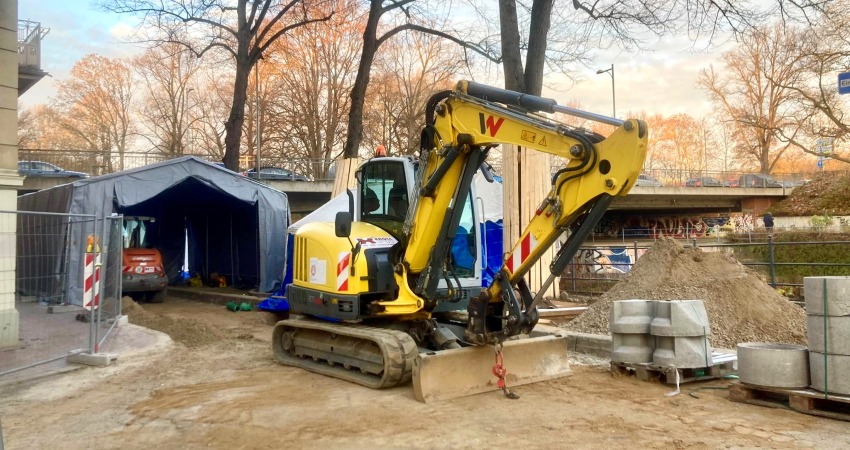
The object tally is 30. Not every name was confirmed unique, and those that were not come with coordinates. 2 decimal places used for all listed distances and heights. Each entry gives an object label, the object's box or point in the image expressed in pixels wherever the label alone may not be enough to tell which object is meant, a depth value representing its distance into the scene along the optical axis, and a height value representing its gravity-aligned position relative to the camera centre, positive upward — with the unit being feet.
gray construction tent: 47.83 +2.81
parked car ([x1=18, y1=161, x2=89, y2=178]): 102.92 +11.77
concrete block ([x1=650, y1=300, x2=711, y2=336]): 23.52 -2.98
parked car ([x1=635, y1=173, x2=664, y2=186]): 153.79 +14.11
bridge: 131.44 +9.38
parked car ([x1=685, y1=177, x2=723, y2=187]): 161.89 +14.29
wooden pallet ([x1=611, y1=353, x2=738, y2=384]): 23.59 -4.95
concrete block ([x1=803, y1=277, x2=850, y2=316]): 18.97 -1.73
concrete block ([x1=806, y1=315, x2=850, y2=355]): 18.86 -2.90
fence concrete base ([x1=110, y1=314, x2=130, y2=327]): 37.09 -4.55
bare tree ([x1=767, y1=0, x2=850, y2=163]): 75.20 +21.49
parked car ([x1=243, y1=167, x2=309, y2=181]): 120.57 +12.66
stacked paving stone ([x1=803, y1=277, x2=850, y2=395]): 18.85 -2.88
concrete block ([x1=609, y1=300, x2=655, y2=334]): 24.79 -2.98
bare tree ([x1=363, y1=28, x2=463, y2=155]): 135.44 +29.61
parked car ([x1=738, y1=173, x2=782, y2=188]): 164.04 +14.55
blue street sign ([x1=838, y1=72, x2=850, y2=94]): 22.22 +5.31
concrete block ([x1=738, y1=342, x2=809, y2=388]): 20.01 -3.99
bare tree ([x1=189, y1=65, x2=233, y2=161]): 154.51 +30.64
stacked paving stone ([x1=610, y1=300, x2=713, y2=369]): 23.56 -3.51
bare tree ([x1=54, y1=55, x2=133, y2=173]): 165.07 +34.62
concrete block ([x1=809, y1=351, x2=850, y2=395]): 18.78 -3.98
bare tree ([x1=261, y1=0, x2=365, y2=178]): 133.59 +30.68
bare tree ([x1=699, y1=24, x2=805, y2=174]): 172.86 +37.16
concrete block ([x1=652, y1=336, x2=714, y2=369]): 23.50 -4.19
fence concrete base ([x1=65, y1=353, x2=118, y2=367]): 28.25 -5.08
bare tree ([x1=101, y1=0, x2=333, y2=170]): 66.64 +21.33
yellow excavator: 20.02 -0.67
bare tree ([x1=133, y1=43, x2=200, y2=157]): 163.01 +34.31
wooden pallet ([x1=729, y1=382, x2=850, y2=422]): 18.99 -4.99
